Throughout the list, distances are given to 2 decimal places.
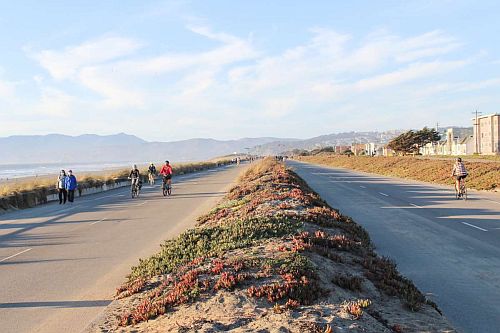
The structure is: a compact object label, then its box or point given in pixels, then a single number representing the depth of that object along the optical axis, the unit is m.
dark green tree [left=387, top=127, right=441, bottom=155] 100.00
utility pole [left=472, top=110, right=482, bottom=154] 109.93
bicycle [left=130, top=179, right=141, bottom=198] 30.58
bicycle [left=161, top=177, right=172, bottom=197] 31.05
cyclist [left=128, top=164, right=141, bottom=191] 30.53
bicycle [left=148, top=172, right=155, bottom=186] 44.18
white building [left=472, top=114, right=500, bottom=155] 101.25
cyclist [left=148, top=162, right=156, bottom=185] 40.67
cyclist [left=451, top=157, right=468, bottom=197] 23.14
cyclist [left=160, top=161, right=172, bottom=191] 30.16
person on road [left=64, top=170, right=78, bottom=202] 28.12
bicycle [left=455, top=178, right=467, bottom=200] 23.67
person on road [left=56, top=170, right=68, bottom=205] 27.81
